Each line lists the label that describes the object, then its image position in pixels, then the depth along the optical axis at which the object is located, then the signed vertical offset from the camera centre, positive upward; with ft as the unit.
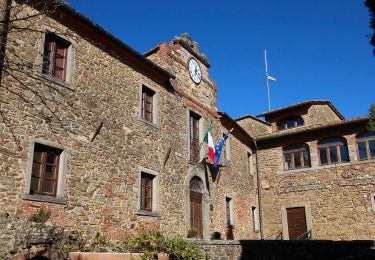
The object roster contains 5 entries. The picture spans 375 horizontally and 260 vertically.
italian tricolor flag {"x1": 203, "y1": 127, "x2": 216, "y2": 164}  46.59 +10.43
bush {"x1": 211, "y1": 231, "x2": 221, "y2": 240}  45.16 -0.41
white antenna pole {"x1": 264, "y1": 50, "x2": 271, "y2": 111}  84.19 +32.32
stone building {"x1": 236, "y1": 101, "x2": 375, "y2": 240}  54.03 +8.24
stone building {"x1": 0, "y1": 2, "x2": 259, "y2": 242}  26.78 +8.34
